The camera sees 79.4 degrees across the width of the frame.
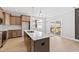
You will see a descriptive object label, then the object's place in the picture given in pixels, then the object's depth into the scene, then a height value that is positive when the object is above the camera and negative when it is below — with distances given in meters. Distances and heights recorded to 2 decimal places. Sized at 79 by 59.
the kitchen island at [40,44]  1.33 -0.50
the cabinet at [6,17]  3.78 +0.92
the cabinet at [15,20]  4.71 +0.79
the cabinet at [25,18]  5.01 +1.04
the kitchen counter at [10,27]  3.67 +0.09
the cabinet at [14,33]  4.42 -0.52
